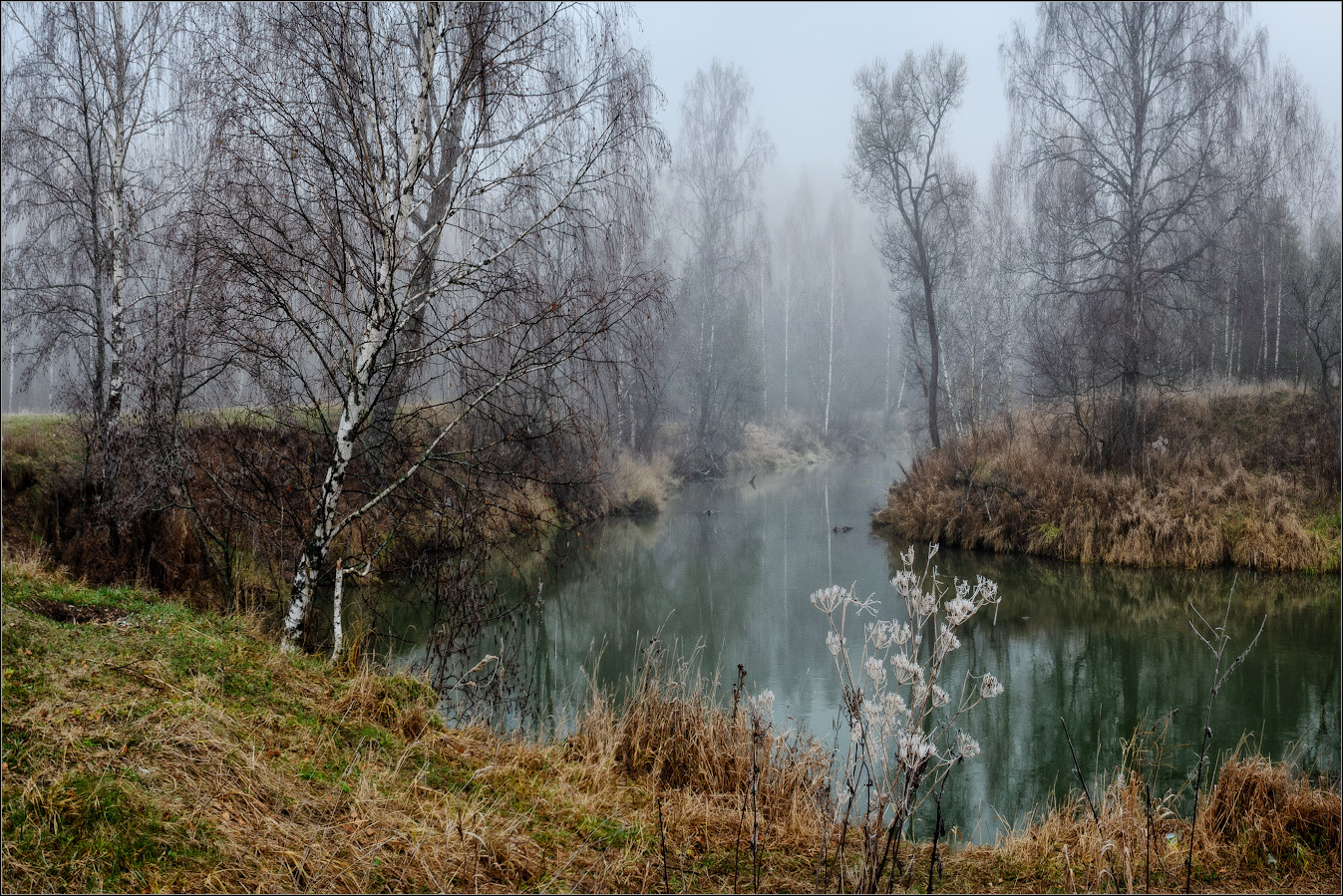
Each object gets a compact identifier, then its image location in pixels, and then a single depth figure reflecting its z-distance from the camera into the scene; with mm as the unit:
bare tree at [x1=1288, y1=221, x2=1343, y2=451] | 13672
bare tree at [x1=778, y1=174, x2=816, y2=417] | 44688
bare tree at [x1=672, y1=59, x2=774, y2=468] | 26672
